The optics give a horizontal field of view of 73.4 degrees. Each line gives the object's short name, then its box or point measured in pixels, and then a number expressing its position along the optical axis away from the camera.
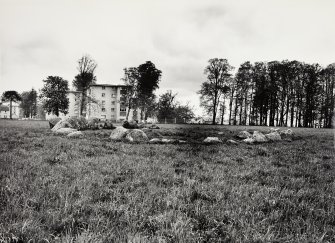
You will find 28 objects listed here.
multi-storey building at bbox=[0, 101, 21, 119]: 145.00
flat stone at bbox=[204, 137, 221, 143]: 13.23
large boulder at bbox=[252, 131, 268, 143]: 14.43
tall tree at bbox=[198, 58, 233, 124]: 51.50
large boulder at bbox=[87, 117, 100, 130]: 22.09
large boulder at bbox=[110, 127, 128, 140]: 13.43
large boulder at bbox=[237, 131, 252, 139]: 15.93
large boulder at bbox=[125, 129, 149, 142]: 12.80
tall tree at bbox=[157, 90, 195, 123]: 76.12
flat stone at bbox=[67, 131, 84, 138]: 13.40
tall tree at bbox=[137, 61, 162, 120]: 63.59
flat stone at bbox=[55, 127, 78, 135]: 15.29
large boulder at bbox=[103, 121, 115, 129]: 24.75
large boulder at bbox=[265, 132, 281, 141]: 15.40
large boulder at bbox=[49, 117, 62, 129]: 20.64
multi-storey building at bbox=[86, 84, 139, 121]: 86.56
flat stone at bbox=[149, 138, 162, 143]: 12.53
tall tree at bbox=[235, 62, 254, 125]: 54.36
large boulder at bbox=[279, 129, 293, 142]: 17.47
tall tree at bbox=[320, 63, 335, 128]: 45.49
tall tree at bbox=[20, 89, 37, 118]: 107.88
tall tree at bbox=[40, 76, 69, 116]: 62.12
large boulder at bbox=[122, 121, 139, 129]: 25.77
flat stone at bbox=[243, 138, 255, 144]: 13.66
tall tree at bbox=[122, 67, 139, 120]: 62.72
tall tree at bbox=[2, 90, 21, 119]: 81.44
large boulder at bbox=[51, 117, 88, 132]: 18.29
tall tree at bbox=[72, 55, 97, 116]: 48.75
